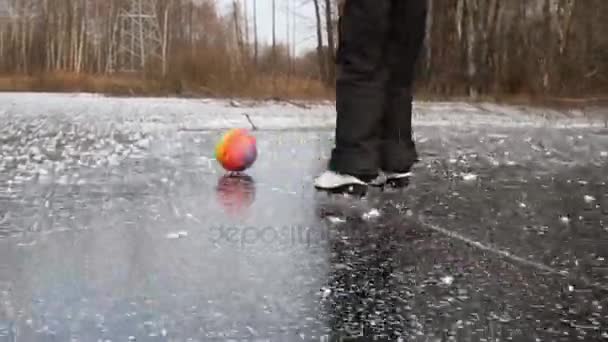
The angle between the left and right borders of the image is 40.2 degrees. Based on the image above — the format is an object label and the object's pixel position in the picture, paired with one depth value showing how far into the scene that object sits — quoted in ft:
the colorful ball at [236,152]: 10.98
